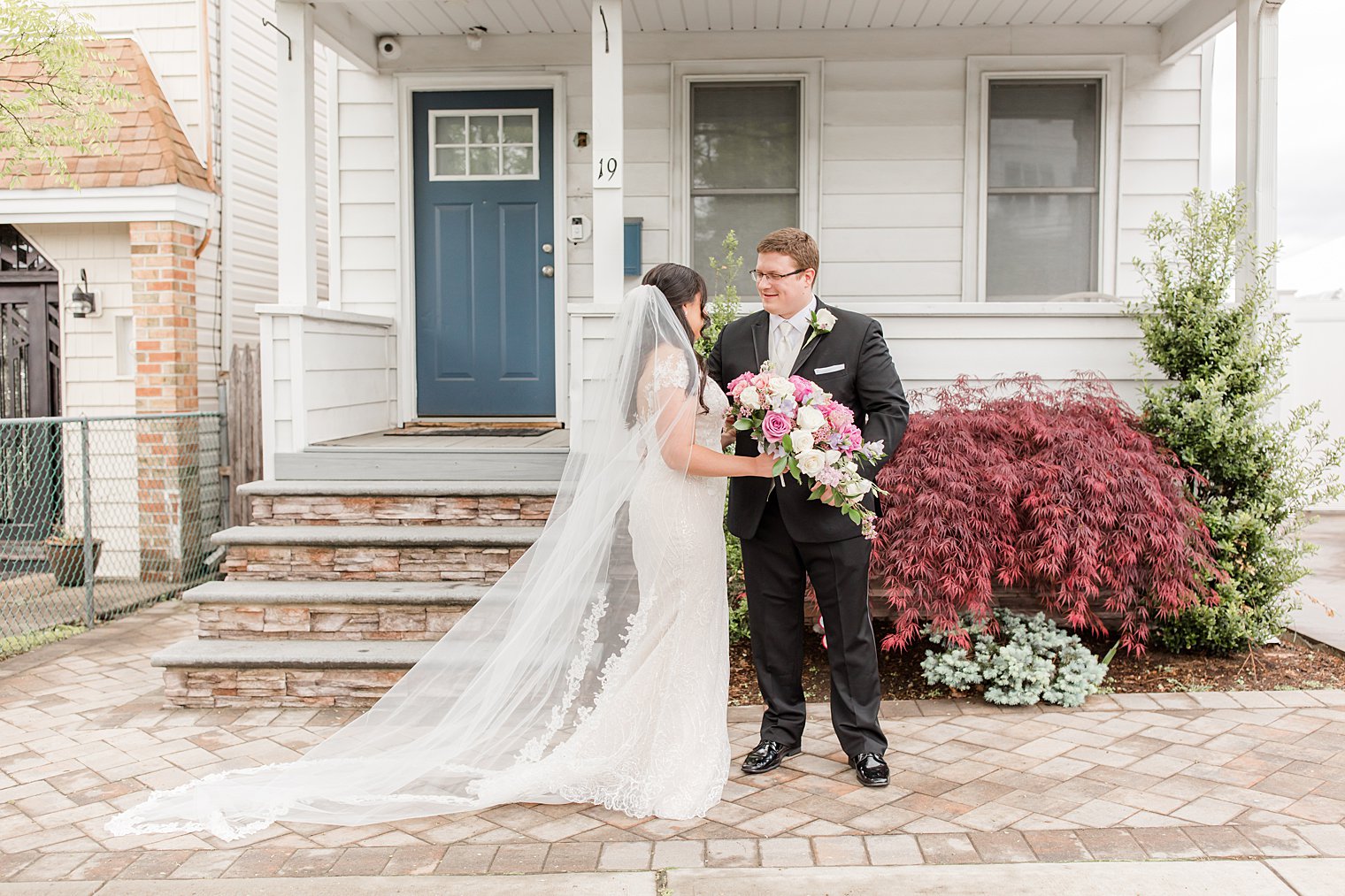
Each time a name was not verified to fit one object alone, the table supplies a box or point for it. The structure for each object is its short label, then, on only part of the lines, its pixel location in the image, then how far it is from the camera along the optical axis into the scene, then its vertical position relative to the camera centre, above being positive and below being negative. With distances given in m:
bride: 3.60 -0.97
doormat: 6.73 -0.26
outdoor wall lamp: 8.01 +0.67
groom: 3.80 -0.50
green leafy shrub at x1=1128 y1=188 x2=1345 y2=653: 5.16 -0.16
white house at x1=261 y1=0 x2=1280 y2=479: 6.82 +1.57
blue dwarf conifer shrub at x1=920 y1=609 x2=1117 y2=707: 4.64 -1.23
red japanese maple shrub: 4.57 -0.59
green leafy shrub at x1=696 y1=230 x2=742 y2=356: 5.35 +0.41
